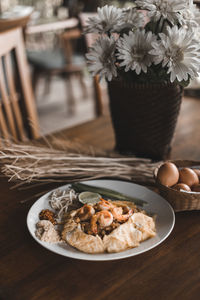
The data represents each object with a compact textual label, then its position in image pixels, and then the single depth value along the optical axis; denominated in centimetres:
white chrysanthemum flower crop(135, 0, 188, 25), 83
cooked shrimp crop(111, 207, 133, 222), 74
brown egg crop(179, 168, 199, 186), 83
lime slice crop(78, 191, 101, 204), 83
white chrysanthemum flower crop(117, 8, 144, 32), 93
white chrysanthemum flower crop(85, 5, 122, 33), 92
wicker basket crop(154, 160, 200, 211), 77
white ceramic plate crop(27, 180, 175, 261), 66
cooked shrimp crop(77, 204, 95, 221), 74
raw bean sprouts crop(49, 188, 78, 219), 81
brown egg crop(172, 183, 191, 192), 80
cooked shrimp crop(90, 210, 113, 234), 72
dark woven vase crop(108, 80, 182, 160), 93
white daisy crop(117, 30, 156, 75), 84
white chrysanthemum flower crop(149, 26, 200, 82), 80
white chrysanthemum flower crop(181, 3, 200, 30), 87
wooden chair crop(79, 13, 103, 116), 160
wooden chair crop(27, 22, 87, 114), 369
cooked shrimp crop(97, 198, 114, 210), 76
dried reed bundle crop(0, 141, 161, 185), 95
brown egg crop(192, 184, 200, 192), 80
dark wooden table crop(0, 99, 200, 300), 61
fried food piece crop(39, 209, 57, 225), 77
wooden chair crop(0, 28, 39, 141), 137
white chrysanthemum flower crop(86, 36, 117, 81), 88
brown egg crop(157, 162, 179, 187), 82
